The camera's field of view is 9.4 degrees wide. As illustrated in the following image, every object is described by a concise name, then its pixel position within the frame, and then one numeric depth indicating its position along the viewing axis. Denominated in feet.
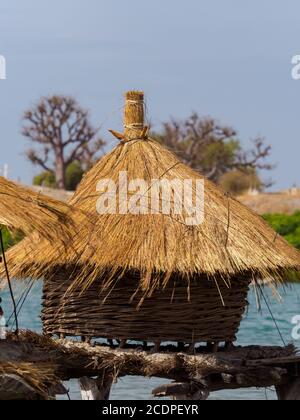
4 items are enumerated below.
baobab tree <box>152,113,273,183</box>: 225.11
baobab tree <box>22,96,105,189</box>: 219.44
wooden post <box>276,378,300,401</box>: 39.11
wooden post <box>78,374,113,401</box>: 39.22
